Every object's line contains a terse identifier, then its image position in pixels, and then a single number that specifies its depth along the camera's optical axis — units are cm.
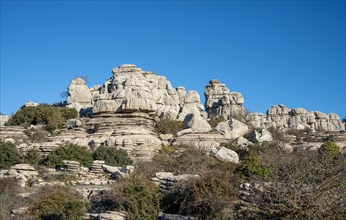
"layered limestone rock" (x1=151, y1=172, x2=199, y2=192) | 1397
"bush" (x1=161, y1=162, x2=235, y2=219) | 1186
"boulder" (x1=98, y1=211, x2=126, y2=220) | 1235
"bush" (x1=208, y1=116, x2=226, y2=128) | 3694
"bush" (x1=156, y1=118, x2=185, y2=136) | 3133
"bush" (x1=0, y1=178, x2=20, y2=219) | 1373
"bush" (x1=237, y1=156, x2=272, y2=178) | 1427
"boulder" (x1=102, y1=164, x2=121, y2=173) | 2050
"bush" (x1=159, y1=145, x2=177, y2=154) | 2534
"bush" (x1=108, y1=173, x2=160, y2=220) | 1283
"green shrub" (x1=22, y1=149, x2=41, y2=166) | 2319
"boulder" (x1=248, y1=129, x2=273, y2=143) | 2968
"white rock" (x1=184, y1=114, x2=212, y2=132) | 3120
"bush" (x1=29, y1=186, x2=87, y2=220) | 1300
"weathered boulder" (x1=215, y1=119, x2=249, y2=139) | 3148
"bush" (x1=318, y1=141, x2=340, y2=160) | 2384
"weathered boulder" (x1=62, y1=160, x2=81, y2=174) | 2067
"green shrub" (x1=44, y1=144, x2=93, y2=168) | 2250
